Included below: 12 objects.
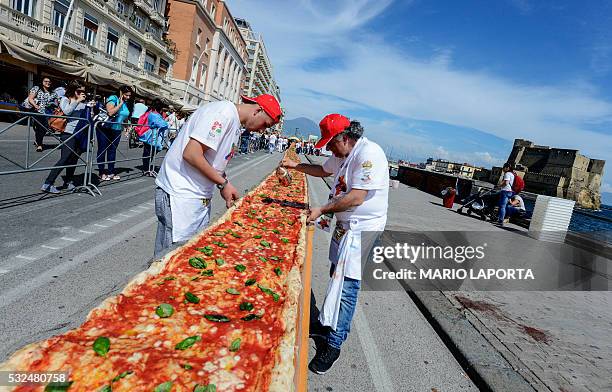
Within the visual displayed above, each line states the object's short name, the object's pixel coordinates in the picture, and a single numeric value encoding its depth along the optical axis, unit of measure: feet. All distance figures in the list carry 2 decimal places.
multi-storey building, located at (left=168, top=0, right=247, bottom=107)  166.20
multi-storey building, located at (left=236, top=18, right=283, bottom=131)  357.20
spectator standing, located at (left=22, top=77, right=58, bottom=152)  37.96
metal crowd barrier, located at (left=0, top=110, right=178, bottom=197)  24.76
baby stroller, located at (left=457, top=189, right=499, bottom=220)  46.96
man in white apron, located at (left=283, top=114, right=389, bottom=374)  10.32
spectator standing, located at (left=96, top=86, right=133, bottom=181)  30.13
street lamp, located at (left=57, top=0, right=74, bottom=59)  80.59
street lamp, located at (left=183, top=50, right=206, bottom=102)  171.53
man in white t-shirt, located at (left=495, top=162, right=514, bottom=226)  43.76
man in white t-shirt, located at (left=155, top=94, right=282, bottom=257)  9.19
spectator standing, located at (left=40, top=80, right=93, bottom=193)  24.13
